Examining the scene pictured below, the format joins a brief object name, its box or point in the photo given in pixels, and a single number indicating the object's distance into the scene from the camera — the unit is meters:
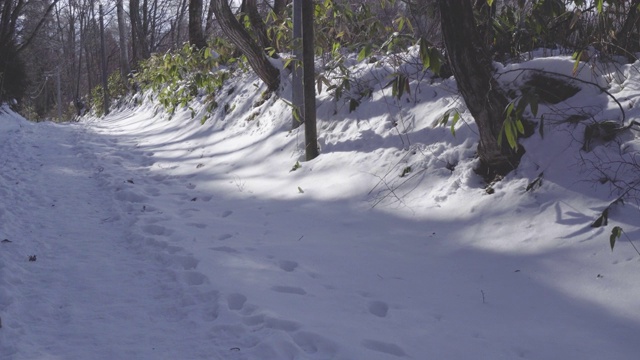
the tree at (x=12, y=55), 14.14
